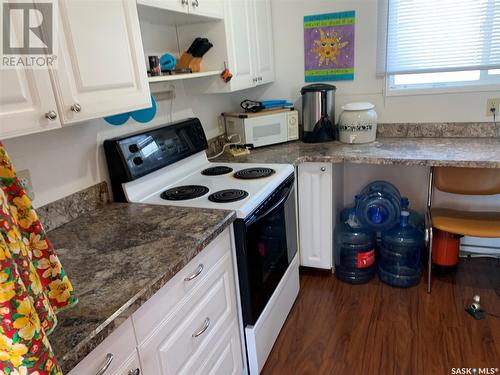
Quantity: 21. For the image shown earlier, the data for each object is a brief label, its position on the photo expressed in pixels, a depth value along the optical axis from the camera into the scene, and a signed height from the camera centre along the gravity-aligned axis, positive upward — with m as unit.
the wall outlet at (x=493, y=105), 2.31 -0.31
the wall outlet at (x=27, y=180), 1.29 -0.30
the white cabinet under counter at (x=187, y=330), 0.95 -0.74
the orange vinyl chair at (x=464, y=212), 2.10 -0.93
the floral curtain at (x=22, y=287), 0.59 -0.33
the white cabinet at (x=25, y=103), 0.92 -0.03
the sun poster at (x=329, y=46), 2.54 +0.14
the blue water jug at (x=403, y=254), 2.37 -1.22
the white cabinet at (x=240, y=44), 2.07 +0.17
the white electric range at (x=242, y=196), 1.59 -0.53
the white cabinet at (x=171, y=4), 1.41 +0.30
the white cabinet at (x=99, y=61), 1.08 +0.08
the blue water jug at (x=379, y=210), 2.44 -0.95
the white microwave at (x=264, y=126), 2.47 -0.36
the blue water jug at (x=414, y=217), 2.53 -1.06
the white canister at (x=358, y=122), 2.41 -0.37
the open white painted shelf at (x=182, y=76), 1.54 +0.01
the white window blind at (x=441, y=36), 2.25 +0.14
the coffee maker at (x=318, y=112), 2.46 -0.29
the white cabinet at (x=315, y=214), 2.29 -0.90
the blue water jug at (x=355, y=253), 2.41 -1.19
